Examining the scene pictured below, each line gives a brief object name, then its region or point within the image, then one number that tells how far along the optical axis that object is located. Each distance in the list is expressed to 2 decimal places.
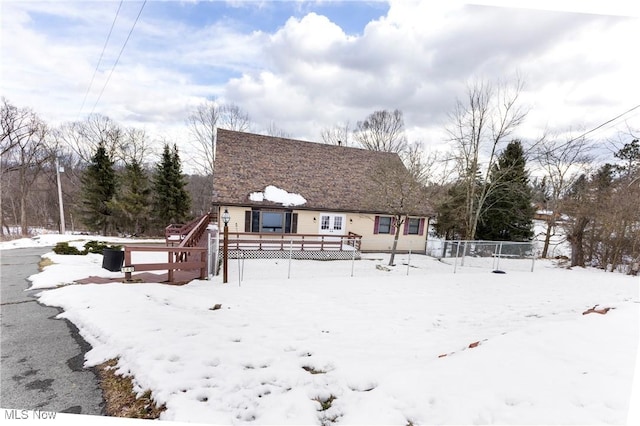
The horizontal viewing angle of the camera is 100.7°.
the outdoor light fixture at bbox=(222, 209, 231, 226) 7.53
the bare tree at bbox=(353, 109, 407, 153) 28.50
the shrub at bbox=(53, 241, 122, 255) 10.05
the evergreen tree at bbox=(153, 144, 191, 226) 22.67
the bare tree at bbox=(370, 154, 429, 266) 12.62
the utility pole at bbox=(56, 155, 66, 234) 18.14
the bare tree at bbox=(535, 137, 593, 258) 18.86
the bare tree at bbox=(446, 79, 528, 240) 16.72
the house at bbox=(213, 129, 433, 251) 14.08
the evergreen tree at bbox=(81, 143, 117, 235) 22.31
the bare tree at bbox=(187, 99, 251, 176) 27.03
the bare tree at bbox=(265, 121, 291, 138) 30.58
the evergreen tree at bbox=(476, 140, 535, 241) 19.59
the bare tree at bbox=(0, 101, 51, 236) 20.88
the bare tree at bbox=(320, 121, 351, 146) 30.77
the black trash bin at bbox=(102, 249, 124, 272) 6.83
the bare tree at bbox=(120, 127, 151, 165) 28.30
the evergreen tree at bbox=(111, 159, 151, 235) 21.75
